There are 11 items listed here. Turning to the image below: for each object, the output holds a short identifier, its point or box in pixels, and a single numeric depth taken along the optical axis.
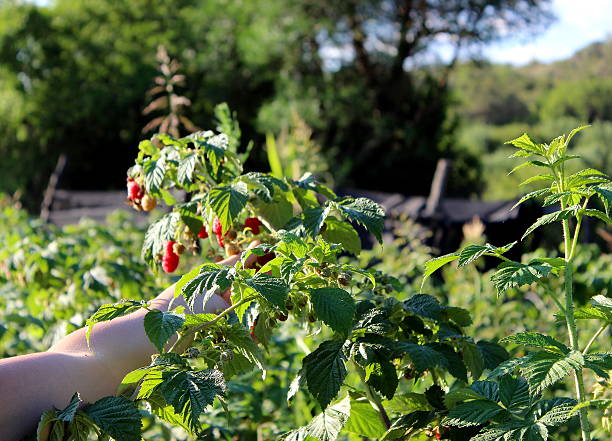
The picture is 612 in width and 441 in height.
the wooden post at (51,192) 6.92
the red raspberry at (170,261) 1.38
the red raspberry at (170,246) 1.38
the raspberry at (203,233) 1.35
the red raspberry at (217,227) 1.24
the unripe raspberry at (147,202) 1.34
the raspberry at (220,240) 1.25
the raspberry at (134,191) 1.37
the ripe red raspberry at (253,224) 1.31
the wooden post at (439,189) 6.23
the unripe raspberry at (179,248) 1.34
